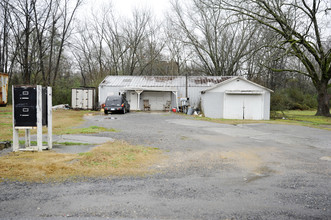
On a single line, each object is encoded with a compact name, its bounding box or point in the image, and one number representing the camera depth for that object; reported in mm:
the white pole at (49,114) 7719
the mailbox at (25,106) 7348
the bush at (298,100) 40406
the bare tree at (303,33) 24000
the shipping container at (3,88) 18983
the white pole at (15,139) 7306
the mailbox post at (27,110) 7340
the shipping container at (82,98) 29719
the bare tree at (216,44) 40531
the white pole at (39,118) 7367
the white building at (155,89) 30594
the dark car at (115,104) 24172
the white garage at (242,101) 23594
